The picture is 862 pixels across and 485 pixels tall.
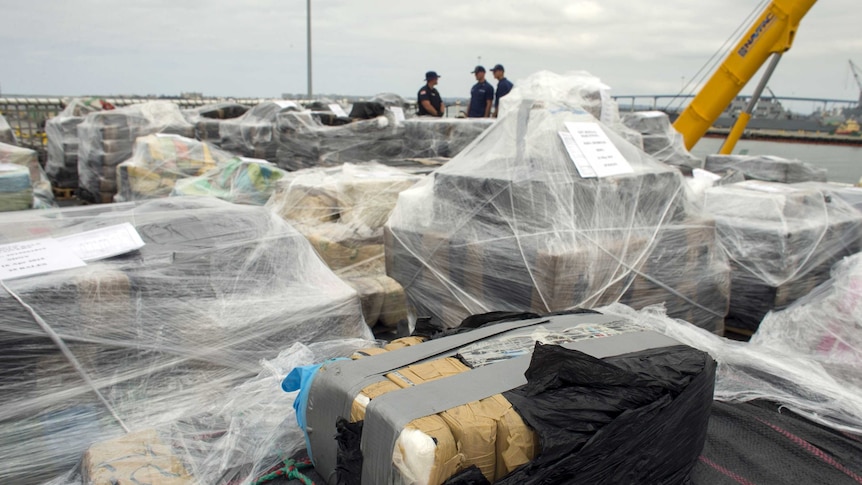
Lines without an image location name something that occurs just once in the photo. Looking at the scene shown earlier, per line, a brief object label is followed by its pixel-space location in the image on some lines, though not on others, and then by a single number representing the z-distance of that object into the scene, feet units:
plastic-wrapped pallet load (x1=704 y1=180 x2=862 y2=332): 9.97
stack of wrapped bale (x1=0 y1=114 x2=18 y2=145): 21.86
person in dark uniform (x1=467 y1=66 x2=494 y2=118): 27.25
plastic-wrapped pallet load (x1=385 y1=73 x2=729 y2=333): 7.70
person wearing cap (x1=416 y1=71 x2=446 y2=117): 27.68
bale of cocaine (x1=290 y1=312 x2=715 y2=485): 3.45
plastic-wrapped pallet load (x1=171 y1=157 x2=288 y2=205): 13.99
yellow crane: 18.30
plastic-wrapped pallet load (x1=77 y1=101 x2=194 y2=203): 22.67
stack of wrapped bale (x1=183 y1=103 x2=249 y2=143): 25.98
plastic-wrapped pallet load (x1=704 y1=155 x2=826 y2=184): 16.81
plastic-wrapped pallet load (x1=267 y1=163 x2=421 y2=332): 10.50
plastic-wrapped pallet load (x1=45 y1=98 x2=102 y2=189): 26.35
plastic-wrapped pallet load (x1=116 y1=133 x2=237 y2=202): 17.67
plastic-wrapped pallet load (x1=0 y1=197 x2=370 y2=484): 5.24
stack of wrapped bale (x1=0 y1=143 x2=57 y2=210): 15.34
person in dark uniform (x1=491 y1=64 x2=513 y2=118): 26.99
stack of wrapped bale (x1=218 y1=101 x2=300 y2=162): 22.66
